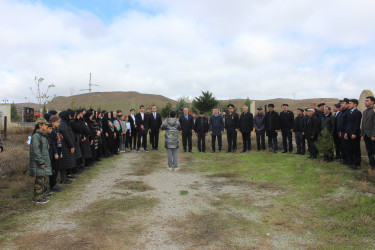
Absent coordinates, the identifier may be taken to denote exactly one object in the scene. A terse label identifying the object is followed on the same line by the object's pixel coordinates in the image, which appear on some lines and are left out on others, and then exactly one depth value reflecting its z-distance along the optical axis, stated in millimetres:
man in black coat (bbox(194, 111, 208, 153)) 13141
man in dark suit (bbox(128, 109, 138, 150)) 13725
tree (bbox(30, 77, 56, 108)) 15227
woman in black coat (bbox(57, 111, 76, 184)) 7070
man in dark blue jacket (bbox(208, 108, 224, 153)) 13006
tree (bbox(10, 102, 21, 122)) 34544
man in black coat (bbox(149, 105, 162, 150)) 13742
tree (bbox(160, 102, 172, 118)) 41706
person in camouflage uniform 5602
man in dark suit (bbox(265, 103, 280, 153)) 11728
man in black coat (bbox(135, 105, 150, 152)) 13558
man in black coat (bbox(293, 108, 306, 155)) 10689
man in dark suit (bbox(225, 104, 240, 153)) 12797
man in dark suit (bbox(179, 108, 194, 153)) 13008
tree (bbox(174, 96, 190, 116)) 39131
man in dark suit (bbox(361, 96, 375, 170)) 7301
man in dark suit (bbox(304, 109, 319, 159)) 9758
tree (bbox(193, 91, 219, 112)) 39094
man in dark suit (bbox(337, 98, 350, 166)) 8227
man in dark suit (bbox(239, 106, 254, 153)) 12461
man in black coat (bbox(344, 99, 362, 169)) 7793
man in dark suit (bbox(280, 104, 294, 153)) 11523
